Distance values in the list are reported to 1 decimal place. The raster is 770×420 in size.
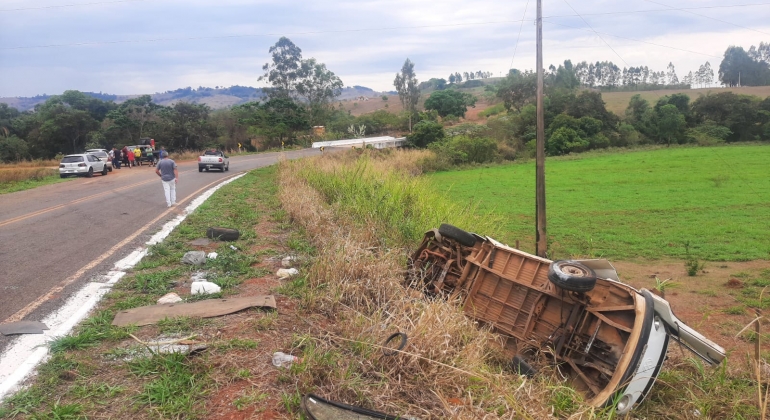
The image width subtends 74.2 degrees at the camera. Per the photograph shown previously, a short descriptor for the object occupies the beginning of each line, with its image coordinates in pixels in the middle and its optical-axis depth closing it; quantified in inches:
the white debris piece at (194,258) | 295.9
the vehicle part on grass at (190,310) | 204.4
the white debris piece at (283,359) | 169.3
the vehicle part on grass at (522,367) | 223.9
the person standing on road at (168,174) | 560.1
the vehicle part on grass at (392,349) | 171.8
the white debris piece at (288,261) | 296.6
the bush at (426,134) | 1802.4
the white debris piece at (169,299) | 228.8
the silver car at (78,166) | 1034.7
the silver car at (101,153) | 1293.3
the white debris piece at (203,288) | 239.9
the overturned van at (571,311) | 208.2
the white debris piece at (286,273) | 272.6
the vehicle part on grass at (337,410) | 141.2
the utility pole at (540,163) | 492.7
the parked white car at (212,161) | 1155.9
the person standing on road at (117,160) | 1333.7
